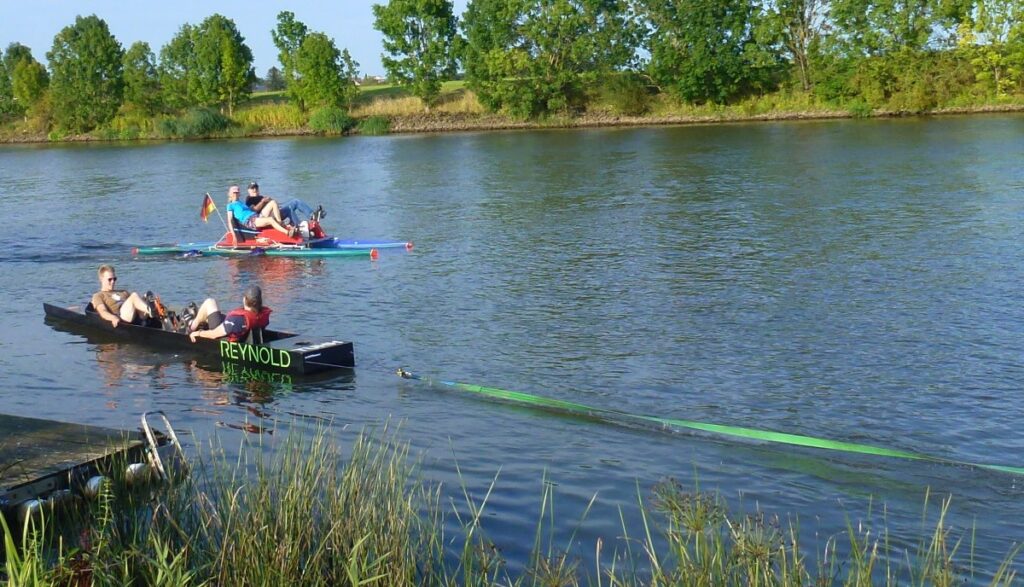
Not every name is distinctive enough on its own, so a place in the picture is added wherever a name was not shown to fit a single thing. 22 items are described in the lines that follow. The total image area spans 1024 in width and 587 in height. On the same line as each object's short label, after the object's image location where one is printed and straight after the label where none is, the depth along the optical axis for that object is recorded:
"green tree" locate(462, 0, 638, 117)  72.94
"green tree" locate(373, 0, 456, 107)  79.38
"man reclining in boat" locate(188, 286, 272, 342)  14.76
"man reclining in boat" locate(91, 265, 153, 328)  16.62
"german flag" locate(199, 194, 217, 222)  26.69
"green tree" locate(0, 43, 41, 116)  95.50
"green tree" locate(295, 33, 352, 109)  80.62
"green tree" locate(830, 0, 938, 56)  64.62
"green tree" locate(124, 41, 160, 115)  88.56
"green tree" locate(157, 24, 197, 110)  87.75
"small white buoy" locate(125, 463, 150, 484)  8.75
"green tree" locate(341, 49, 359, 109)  81.44
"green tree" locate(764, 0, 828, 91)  68.25
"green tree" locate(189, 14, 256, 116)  85.56
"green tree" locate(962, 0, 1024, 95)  61.38
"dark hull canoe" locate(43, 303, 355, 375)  14.34
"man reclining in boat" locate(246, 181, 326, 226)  24.98
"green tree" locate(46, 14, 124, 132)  87.69
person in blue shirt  24.67
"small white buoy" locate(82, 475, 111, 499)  8.57
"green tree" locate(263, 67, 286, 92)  118.68
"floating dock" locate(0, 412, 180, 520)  8.77
